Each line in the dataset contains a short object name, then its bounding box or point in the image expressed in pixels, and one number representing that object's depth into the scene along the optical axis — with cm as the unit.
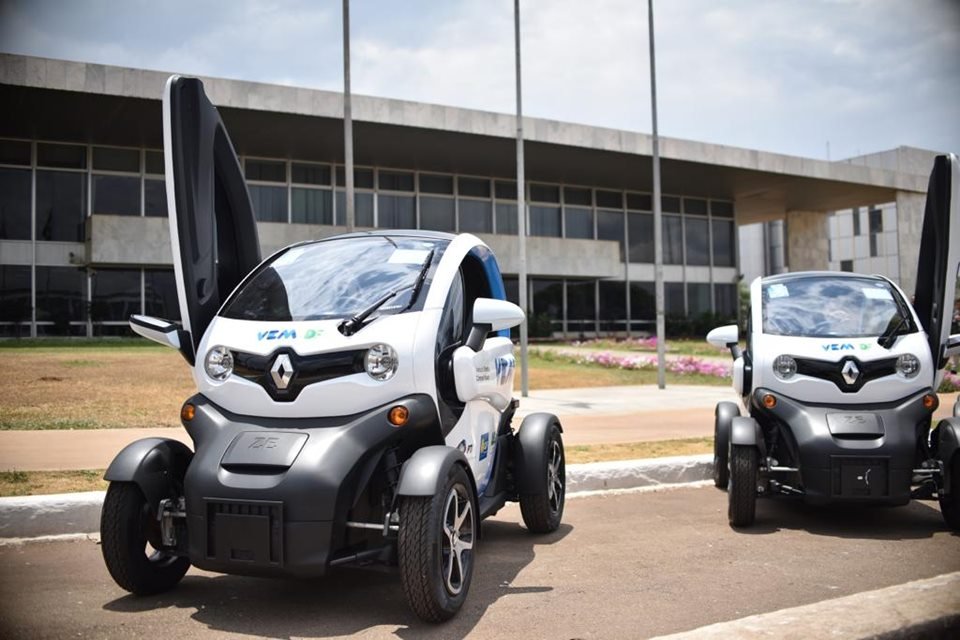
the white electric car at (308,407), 378
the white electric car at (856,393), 560
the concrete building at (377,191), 2652
